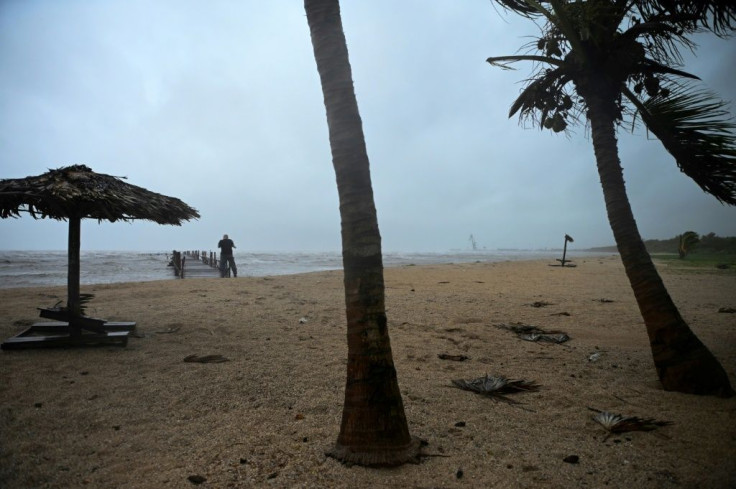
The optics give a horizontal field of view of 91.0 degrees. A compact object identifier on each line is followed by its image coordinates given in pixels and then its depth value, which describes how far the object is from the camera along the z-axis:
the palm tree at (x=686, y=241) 26.26
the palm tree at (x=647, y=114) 3.65
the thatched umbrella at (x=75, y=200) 5.18
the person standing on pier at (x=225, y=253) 16.50
